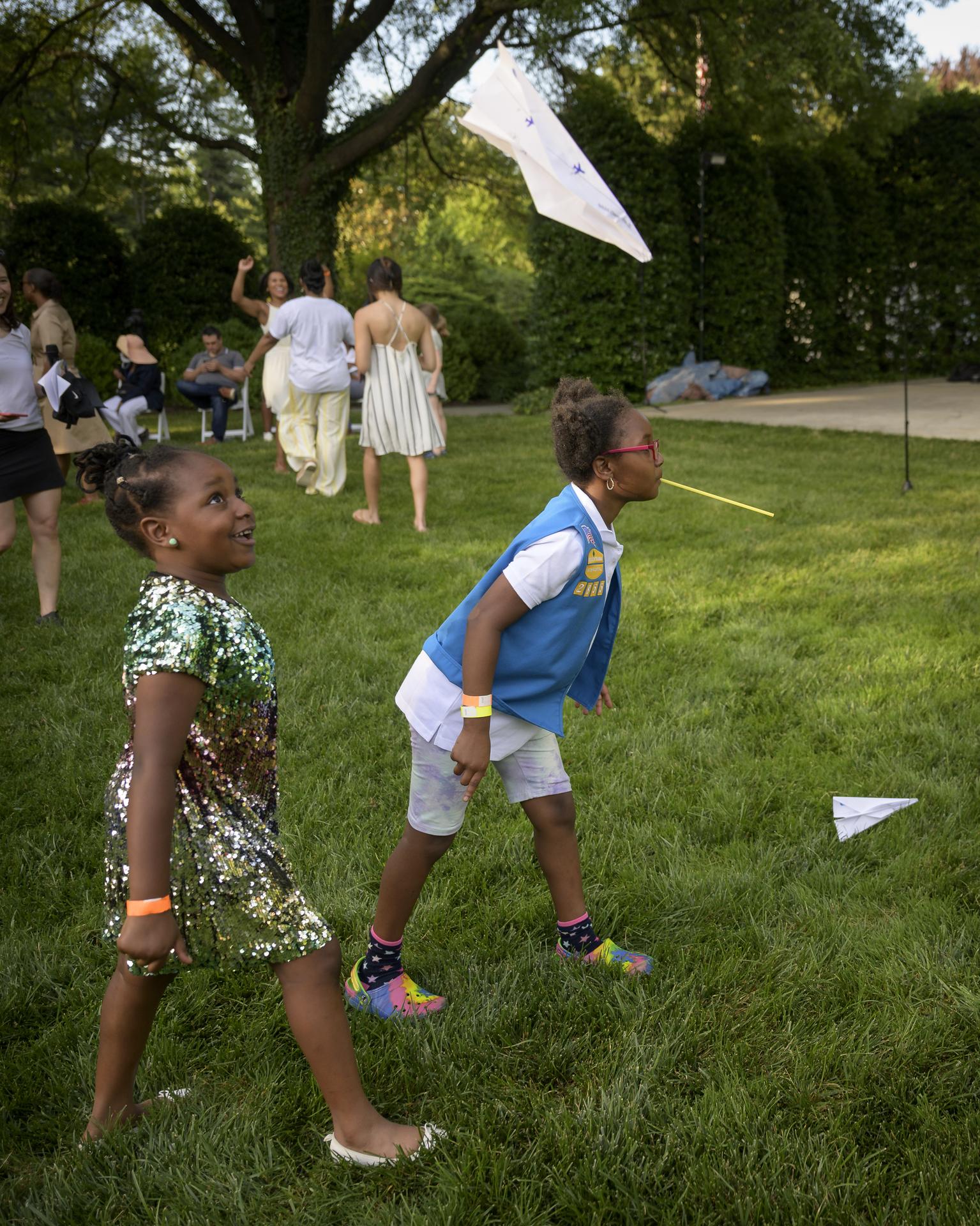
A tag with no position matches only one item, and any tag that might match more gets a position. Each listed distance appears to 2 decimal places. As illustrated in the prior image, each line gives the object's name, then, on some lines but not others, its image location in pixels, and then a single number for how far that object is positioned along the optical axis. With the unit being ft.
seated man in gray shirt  44.16
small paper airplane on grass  10.95
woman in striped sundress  25.82
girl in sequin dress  6.07
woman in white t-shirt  29.60
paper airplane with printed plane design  16.31
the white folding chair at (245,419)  46.52
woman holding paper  17.54
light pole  55.26
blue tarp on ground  55.06
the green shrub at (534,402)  54.44
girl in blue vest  7.36
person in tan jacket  25.31
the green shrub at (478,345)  66.64
